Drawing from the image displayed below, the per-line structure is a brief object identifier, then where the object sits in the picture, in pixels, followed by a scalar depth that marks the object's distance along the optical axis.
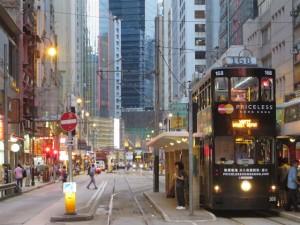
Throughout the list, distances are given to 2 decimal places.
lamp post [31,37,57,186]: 71.02
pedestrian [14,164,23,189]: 44.09
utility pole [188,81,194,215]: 22.03
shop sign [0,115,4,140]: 46.01
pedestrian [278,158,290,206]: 24.05
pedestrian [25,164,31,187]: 54.25
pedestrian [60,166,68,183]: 53.16
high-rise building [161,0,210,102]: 143.62
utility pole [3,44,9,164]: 43.16
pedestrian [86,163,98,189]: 45.59
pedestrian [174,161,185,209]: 25.20
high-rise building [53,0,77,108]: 128.34
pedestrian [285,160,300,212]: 22.88
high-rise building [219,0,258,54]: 82.06
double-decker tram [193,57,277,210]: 22.47
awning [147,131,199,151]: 25.89
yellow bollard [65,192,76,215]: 22.53
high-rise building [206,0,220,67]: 124.19
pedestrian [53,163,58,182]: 67.38
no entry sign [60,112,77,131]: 22.83
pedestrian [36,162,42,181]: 72.00
